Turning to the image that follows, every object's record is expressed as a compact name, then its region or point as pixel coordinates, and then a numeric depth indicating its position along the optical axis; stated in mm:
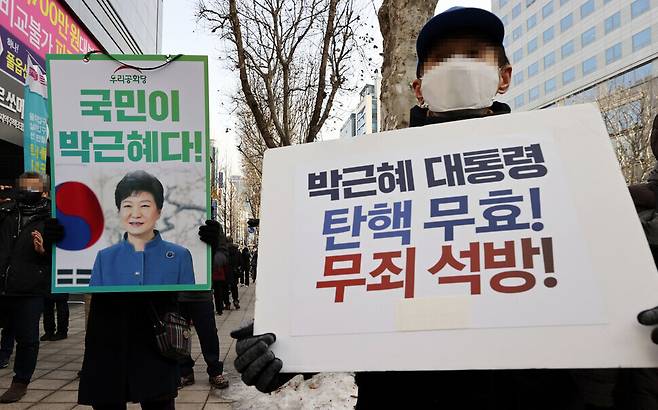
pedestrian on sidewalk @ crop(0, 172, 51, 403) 4105
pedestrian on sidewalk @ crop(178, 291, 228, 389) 4613
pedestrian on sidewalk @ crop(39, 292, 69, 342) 7074
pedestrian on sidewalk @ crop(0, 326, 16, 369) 5254
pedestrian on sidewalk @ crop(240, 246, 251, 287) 19956
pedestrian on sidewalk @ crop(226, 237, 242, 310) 10944
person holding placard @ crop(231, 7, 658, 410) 1231
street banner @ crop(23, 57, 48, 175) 6859
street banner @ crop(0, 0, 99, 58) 8375
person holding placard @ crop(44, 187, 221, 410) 2293
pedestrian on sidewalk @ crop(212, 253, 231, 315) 9472
